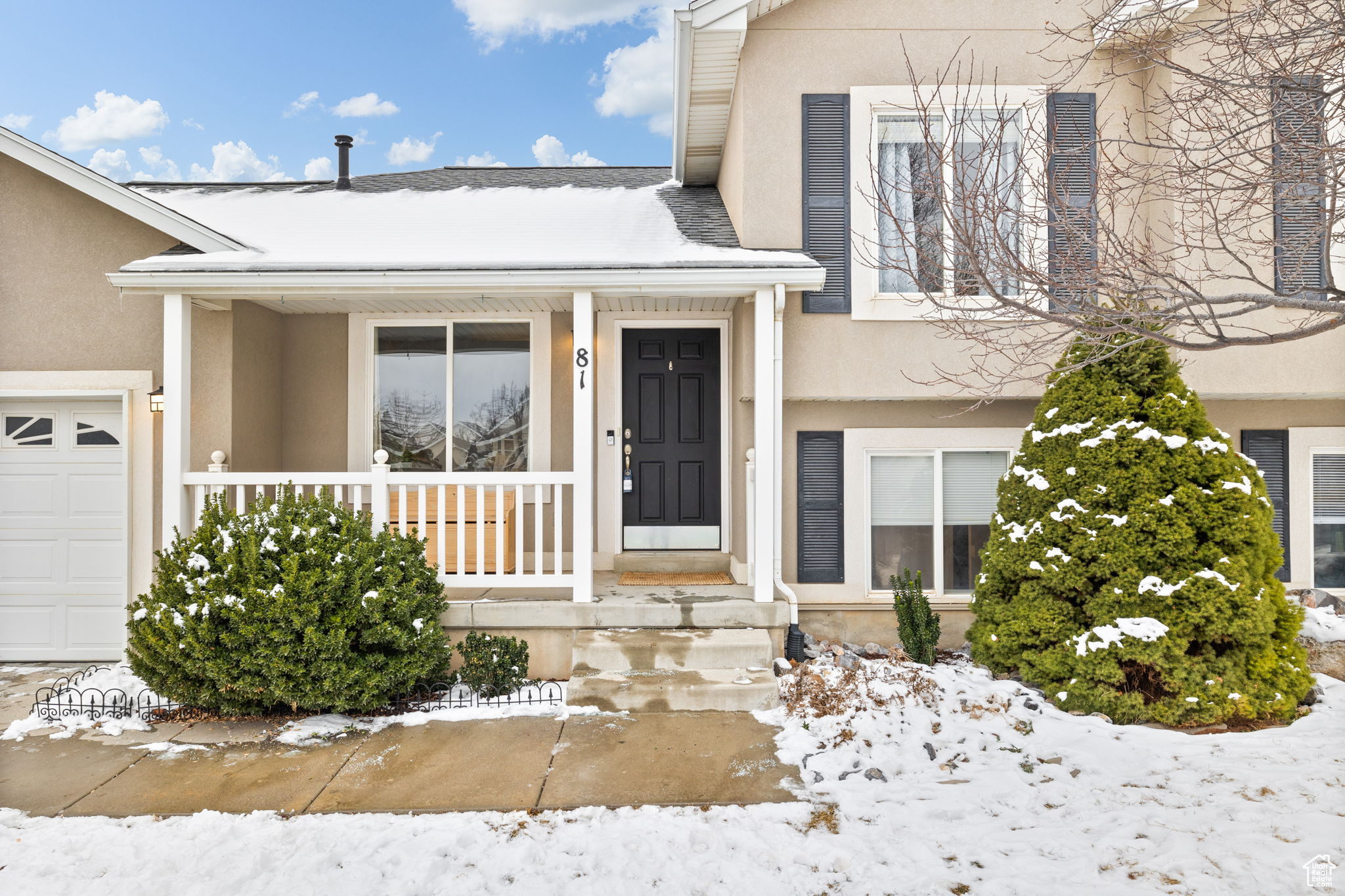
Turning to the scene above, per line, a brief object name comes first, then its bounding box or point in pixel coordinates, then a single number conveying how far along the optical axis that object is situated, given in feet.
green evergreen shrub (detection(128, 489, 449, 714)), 14.17
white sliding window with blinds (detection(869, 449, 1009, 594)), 19.44
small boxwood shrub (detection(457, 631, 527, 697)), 15.87
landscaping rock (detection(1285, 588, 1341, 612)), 18.76
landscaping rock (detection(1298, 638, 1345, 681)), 16.12
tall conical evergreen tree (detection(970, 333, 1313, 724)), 13.69
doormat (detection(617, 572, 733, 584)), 20.27
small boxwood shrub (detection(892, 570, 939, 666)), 16.67
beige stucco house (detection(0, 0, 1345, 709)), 17.28
